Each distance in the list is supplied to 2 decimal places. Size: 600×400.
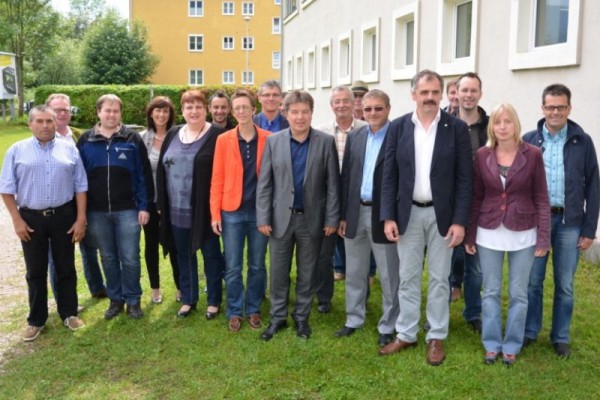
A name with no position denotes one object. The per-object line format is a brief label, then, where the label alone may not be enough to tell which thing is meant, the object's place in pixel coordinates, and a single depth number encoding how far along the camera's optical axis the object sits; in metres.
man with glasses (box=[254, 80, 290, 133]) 6.43
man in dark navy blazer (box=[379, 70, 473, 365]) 4.47
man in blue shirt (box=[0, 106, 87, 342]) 5.23
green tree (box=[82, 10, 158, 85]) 49.44
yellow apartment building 56.38
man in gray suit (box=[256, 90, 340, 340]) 5.03
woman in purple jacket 4.39
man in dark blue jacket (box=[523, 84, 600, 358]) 4.48
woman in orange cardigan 5.26
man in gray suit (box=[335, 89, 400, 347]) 4.86
